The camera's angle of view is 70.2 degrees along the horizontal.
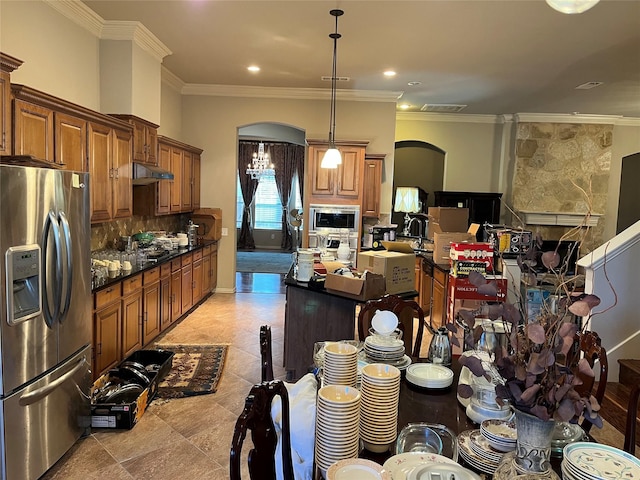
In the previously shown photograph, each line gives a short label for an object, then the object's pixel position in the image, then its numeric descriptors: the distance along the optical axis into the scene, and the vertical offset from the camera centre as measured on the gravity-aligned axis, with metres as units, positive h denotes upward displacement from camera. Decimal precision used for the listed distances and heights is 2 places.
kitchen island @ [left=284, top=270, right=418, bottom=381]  3.83 -0.99
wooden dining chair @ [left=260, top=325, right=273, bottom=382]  1.96 -0.65
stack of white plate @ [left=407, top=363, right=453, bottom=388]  2.02 -0.75
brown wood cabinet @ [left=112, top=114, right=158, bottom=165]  4.73 +0.64
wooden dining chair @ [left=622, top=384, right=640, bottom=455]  1.73 -0.80
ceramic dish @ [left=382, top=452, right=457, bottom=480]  1.34 -0.77
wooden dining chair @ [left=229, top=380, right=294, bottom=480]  1.25 -0.62
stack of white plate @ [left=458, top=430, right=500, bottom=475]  1.45 -0.80
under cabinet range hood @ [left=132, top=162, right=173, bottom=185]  4.74 +0.26
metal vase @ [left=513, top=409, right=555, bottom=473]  1.25 -0.64
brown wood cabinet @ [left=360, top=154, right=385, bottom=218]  6.94 +0.34
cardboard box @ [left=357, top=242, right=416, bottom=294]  3.75 -0.50
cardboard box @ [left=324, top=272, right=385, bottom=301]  3.52 -0.62
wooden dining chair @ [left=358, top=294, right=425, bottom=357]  2.67 -0.60
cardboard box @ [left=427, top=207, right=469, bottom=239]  6.07 -0.13
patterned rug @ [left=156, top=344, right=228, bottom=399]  3.81 -1.57
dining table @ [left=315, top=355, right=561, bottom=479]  1.53 -0.81
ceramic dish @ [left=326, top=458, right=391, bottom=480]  1.22 -0.72
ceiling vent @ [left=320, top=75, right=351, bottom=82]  6.24 +1.75
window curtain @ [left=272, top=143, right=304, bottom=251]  12.99 +1.14
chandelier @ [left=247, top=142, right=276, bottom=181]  11.64 +0.97
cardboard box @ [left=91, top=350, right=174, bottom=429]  3.15 -1.49
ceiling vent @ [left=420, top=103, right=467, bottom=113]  7.75 +1.78
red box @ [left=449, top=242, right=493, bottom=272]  4.63 -0.43
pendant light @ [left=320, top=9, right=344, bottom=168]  4.46 +0.48
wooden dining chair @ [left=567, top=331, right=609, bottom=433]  2.01 -0.66
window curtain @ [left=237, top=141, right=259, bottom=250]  12.98 +0.32
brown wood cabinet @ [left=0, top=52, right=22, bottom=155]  2.71 +0.56
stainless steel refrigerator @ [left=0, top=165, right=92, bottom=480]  2.31 -0.68
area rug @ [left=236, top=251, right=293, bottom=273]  10.10 -1.45
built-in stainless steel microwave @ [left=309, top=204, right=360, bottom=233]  6.68 -0.17
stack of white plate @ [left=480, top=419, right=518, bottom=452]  1.50 -0.75
